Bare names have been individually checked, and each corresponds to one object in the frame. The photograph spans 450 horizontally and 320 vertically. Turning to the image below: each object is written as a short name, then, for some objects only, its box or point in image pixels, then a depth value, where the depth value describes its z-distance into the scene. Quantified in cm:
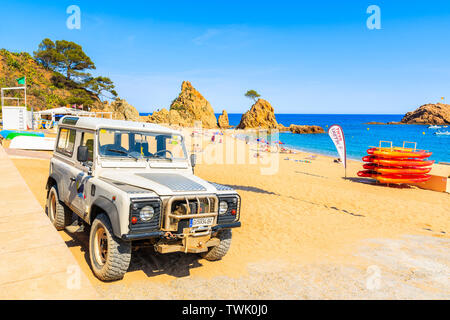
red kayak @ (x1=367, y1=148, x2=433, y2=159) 1582
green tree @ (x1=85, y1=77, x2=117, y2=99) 6170
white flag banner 1352
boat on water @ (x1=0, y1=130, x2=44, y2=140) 2230
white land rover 422
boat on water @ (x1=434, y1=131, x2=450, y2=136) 8556
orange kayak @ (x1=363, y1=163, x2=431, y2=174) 1544
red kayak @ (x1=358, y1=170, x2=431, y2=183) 1535
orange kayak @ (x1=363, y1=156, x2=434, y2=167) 1567
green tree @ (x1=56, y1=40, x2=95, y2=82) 6113
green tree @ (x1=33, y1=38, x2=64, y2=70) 6031
